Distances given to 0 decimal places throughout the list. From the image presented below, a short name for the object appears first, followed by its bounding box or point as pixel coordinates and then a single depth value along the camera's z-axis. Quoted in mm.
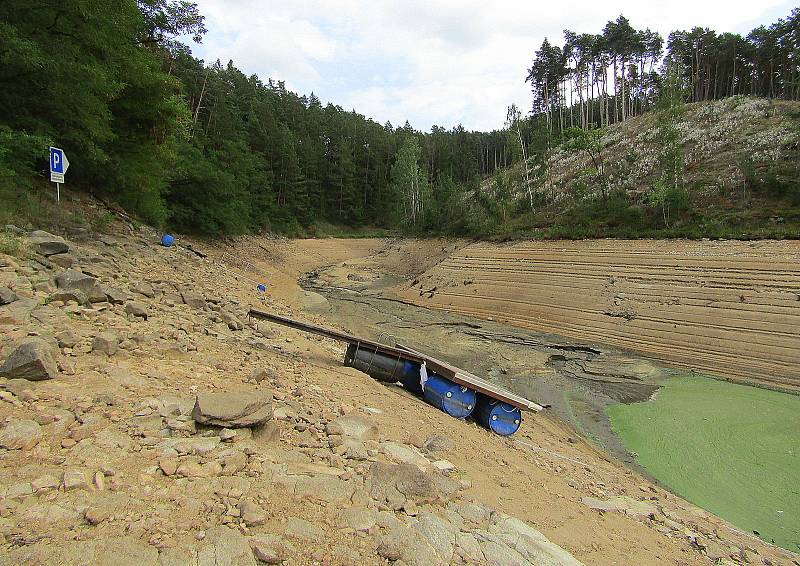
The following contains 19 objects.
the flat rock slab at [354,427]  4430
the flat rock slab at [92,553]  2045
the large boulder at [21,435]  2855
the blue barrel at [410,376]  7727
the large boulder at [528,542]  3266
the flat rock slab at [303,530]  2672
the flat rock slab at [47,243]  6938
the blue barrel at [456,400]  6992
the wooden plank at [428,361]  6922
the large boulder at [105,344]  4754
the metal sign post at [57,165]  8405
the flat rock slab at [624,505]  5133
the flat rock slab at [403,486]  3412
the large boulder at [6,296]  4895
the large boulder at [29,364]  3674
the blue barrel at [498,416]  6973
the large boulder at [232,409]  3623
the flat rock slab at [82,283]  6020
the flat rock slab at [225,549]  2311
